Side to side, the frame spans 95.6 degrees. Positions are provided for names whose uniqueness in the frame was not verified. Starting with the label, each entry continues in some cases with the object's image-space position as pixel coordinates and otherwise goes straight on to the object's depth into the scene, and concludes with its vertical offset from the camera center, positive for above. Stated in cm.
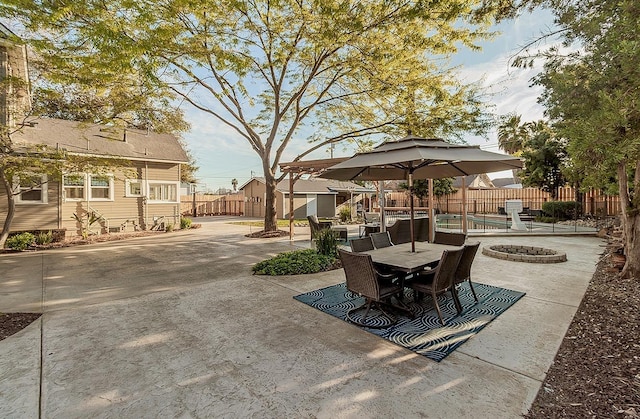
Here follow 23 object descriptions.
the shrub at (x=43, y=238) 999 -98
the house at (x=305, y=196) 2375 +107
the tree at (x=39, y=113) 794 +297
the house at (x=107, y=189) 1059 +91
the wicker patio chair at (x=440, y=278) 346 -91
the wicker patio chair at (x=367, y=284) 344 -97
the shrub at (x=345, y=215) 1858 -44
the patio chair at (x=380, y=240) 525 -58
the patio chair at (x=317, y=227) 932 -60
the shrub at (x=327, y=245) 700 -89
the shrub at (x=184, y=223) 1505 -74
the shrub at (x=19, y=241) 922 -101
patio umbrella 382 +74
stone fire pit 645 -111
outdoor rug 307 -140
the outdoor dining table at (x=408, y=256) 365 -70
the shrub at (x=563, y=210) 1440 -15
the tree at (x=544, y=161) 1473 +240
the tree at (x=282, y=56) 561 +425
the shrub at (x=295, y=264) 598 -120
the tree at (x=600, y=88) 269 +143
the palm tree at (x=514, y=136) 2203 +564
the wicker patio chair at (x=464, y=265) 384 -79
